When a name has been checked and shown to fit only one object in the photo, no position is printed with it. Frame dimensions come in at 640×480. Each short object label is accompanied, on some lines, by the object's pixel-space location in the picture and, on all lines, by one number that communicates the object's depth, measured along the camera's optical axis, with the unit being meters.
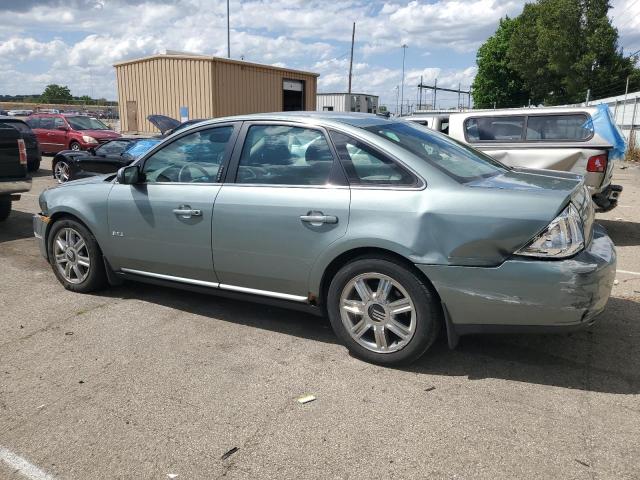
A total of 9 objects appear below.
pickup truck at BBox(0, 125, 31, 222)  7.19
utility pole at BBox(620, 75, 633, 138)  20.39
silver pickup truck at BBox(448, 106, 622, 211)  7.18
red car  17.86
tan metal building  23.52
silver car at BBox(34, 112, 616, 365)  3.12
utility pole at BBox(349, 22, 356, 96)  44.94
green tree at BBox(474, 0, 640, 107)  36.31
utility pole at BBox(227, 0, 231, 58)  35.61
